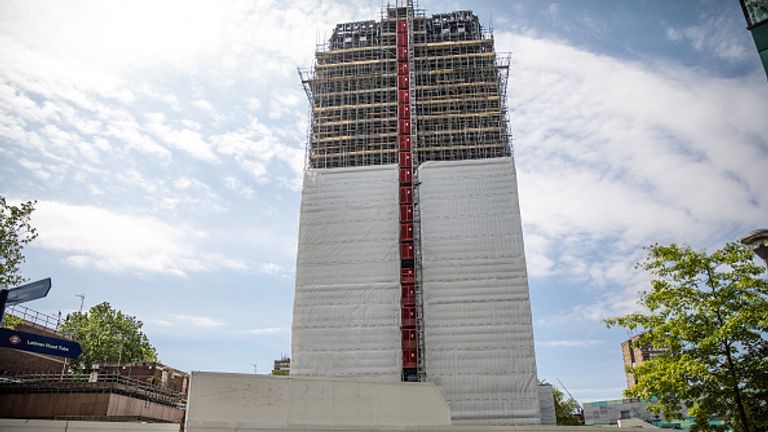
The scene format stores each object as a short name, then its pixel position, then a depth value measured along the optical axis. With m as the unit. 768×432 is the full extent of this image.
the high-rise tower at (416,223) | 38.84
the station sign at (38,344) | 14.15
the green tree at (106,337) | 55.03
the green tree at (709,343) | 16.53
